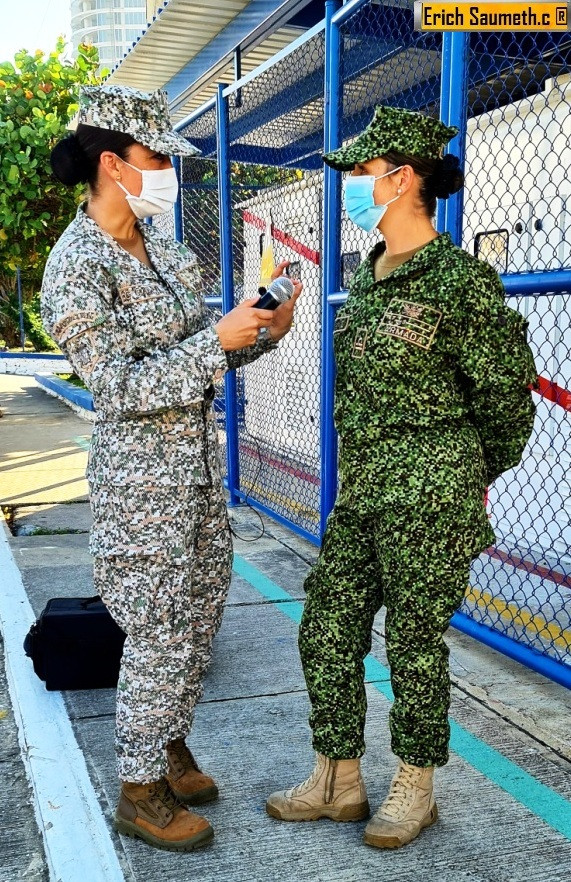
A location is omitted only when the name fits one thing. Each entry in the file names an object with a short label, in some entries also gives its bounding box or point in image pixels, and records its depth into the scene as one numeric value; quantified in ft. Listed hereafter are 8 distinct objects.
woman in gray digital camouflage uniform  7.27
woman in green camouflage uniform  7.44
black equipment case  11.07
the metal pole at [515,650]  10.88
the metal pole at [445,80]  11.45
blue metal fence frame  11.02
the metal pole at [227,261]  19.88
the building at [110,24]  408.05
